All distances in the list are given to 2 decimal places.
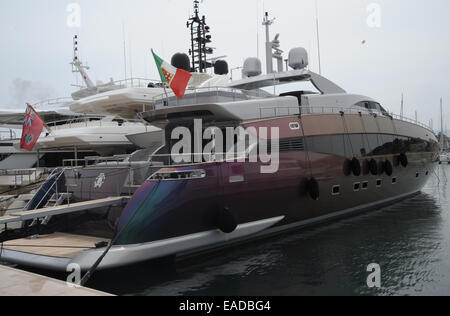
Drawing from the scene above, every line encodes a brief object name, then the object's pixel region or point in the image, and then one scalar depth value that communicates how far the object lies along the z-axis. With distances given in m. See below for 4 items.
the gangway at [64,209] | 8.36
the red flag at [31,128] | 14.85
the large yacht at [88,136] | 21.84
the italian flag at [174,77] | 10.93
